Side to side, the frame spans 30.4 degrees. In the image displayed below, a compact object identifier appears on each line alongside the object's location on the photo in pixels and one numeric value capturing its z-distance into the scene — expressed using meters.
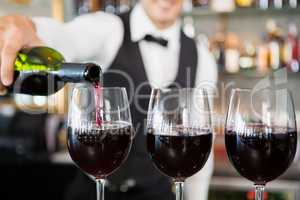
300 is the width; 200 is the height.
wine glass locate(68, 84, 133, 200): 0.79
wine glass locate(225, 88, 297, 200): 0.77
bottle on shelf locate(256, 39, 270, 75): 3.03
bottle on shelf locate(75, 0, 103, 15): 3.19
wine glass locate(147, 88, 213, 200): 0.78
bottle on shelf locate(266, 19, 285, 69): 3.03
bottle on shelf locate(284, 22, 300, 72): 3.02
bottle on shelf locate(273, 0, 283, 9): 3.02
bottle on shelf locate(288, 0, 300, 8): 2.99
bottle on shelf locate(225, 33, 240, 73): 3.10
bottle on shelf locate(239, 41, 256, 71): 3.09
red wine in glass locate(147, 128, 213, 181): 0.78
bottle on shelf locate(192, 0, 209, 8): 3.13
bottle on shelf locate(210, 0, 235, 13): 3.09
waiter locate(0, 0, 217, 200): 1.69
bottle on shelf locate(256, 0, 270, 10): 3.05
